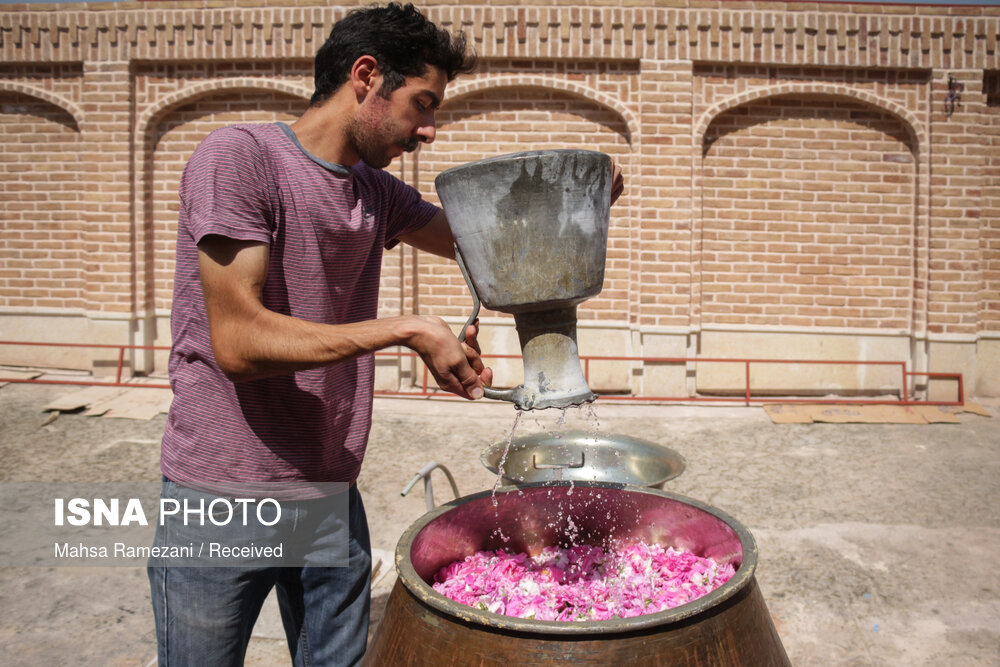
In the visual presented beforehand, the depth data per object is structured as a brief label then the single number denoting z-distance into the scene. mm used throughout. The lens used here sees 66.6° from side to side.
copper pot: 1539
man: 1581
